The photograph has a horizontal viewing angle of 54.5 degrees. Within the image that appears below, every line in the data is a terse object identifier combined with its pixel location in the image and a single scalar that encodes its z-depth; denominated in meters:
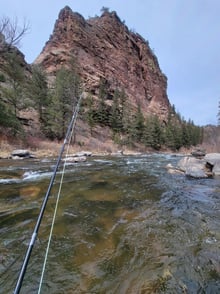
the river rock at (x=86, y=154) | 19.20
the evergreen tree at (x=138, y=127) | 36.28
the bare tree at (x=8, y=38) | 16.02
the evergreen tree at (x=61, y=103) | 24.92
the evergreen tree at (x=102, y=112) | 35.84
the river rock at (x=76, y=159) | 13.86
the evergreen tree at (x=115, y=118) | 36.38
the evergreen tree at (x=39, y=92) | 24.72
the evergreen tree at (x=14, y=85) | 20.23
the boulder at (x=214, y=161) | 10.73
